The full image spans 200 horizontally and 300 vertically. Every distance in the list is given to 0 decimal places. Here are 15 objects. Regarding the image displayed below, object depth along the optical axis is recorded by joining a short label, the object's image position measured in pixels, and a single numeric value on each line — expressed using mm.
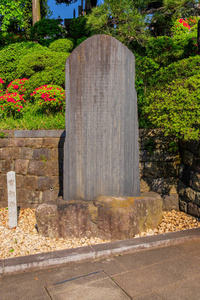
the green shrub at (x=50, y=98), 6754
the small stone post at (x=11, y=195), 4172
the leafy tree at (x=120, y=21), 8461
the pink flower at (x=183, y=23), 11694
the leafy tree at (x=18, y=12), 9906
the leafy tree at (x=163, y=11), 8188
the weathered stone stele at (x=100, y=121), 3729
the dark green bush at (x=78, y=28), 12312
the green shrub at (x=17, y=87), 8367
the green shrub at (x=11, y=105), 6863
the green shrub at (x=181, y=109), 3682
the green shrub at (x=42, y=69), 8391
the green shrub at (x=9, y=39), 12180
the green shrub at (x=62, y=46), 10430
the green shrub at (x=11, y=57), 9789
